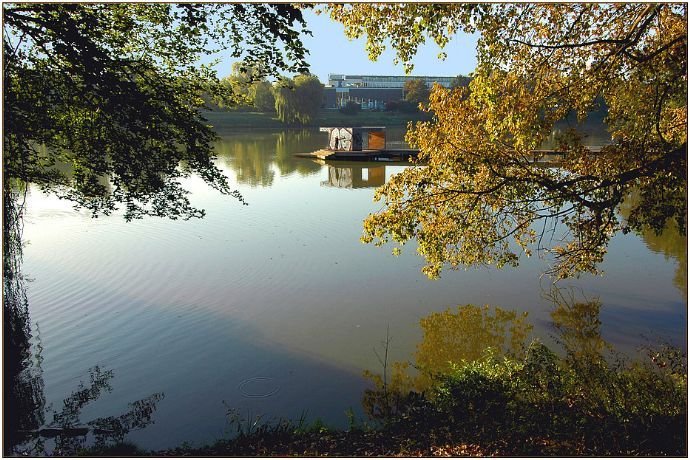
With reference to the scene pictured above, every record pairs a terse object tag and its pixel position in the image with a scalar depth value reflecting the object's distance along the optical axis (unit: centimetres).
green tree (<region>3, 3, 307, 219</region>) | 628
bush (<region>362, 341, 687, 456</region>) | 493
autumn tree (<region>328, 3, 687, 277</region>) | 629
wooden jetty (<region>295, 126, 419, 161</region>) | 3362
